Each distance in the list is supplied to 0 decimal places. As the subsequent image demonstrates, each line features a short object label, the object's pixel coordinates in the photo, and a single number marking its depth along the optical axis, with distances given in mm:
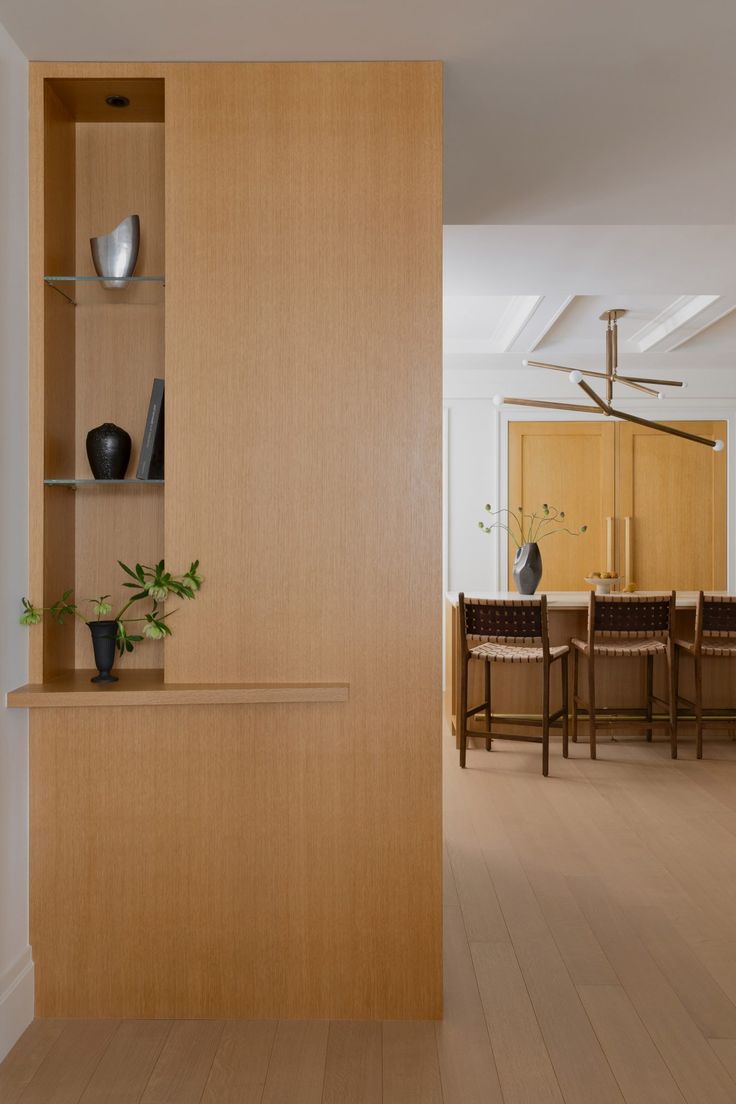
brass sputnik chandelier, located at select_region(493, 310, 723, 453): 5539
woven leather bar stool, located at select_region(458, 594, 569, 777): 4926
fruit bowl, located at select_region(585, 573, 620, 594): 5941
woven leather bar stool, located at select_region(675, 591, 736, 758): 5215
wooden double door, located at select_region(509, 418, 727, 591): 7785
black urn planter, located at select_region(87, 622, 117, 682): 2445
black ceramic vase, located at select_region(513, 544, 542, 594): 5637
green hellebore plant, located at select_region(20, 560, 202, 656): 2393
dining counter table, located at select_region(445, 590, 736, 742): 5562
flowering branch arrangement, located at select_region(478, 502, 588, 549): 7777
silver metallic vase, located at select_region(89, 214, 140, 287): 2486
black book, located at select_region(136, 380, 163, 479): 2484
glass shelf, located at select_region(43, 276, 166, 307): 2459
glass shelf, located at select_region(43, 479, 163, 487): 2438
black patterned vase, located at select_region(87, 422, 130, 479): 2490
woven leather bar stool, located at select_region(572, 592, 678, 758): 5164
